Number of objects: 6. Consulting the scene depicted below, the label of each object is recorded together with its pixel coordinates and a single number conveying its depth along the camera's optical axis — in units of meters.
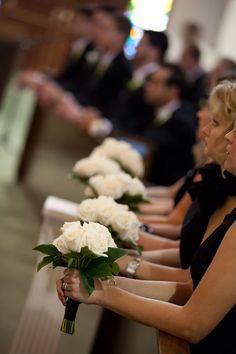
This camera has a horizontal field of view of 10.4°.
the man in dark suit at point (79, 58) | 16.88
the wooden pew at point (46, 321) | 5.92
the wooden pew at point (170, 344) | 4.07
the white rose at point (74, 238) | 4.17
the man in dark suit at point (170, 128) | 12.30
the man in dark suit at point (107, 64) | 15.97
